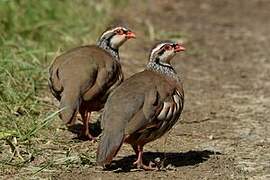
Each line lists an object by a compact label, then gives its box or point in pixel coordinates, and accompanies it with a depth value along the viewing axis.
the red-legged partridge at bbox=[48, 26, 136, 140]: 12.85
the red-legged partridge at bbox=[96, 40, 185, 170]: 11.34
